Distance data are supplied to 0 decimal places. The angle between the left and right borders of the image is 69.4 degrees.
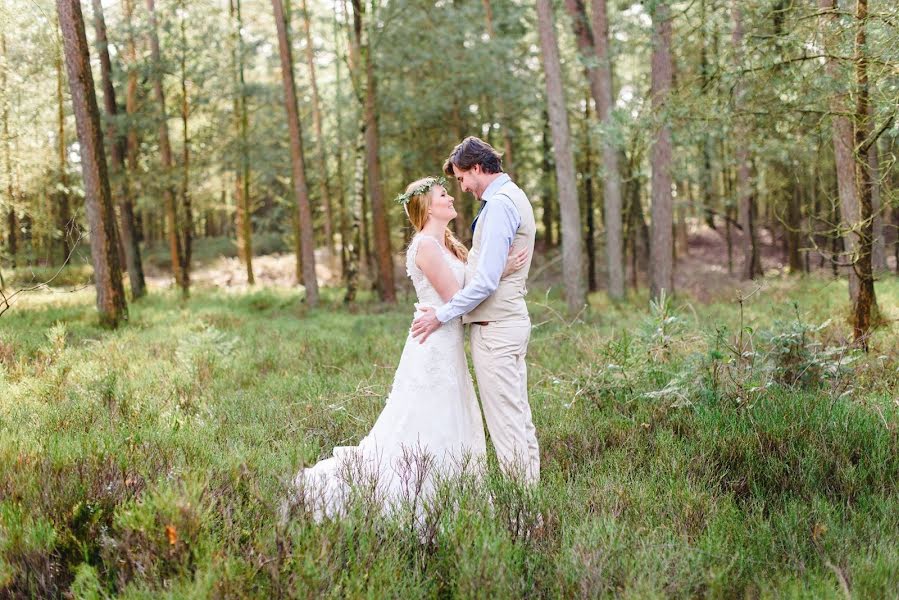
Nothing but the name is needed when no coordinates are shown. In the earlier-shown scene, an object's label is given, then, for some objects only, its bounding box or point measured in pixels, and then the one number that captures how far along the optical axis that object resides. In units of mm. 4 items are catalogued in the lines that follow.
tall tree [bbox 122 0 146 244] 19328
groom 4363
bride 4445
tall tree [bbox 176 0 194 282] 19977
